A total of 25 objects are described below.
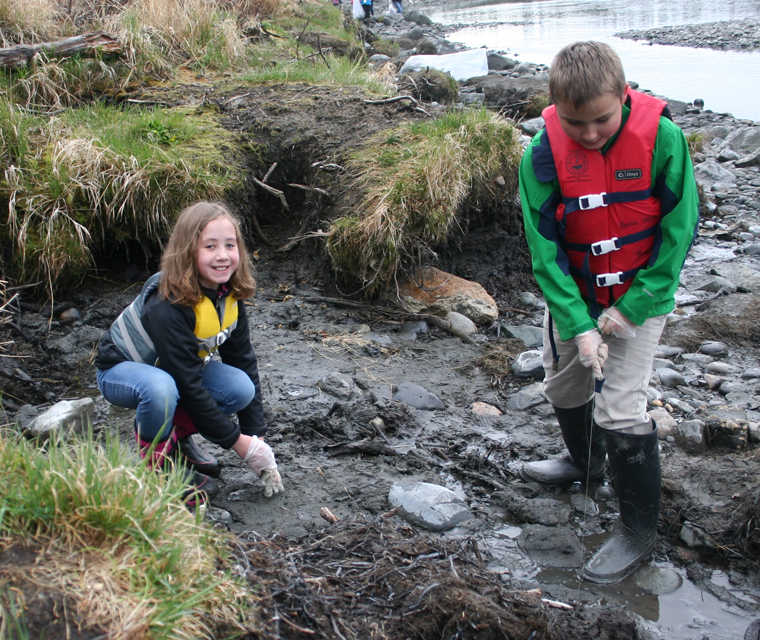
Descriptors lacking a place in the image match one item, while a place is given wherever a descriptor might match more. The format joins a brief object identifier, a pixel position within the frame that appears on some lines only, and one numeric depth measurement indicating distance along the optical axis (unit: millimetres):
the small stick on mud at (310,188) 6277
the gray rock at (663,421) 4484
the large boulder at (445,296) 5918
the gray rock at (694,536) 3547
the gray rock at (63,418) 4102
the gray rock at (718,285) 6602
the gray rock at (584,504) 3876
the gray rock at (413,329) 5695
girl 3301
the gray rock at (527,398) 4918
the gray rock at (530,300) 6324
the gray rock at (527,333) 5758
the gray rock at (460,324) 5754
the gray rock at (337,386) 4773
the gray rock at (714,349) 5641
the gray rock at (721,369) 5352
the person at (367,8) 22044
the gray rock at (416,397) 4840
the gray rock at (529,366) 5211
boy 3051
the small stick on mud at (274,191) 6406
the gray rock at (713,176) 9523
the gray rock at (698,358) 5539
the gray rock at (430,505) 3625
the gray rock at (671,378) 5191
